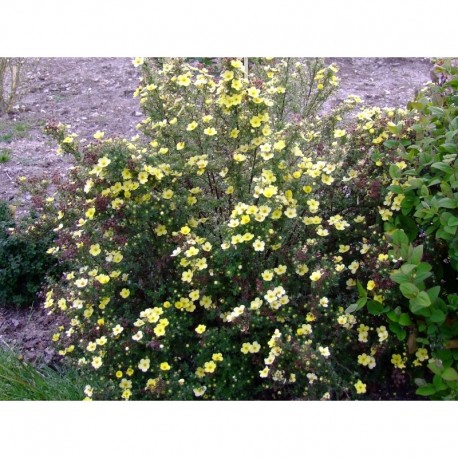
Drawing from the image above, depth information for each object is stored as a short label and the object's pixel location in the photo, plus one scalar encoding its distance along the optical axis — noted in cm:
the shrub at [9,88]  450
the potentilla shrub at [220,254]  212
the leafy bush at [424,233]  193
